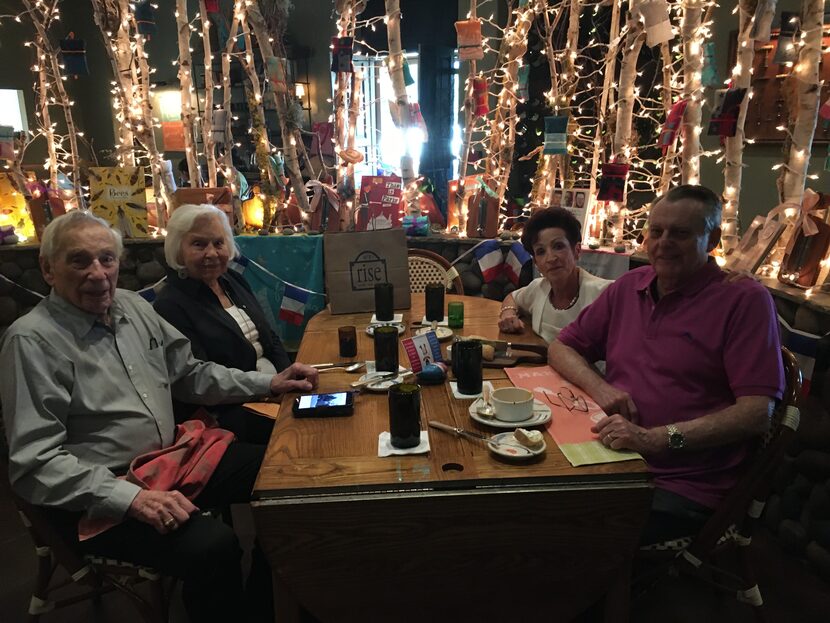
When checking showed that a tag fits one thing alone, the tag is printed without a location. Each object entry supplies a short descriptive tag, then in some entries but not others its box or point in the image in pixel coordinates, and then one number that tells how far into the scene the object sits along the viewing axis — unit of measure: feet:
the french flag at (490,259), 10.84
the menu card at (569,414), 4.16
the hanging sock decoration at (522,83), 9.98
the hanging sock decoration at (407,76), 10.52
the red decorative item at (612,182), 9.23
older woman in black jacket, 6.52
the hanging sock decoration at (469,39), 9.80
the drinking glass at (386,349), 5.62
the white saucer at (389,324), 7.04
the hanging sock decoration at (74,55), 10.54
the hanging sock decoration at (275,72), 10.49
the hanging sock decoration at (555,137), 9.66
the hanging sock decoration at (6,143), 9.81
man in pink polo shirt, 4.66
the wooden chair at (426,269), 9.67
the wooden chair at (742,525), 4.63
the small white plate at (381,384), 5.29
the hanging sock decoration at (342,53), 10.33
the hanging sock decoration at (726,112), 7.61
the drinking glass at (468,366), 5.05
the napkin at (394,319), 7.40
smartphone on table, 4.87
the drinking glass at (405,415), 4.14
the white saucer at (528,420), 4.50
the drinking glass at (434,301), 7.25
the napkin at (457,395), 5.10
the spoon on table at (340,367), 5.90
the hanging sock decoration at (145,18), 10.65
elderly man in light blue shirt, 4.48
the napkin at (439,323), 7.33
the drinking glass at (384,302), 7.22
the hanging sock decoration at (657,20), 7.75
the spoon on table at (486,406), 4.65
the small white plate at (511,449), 4.07
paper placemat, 4.08
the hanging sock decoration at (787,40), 7.30
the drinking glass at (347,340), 6.33
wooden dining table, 3.87
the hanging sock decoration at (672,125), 8.36
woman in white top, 6.66
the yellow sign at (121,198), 10.69
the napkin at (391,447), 4.21
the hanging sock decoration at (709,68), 8.08
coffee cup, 4.53
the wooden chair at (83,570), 4.60
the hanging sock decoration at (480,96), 10.63
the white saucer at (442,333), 6.76
